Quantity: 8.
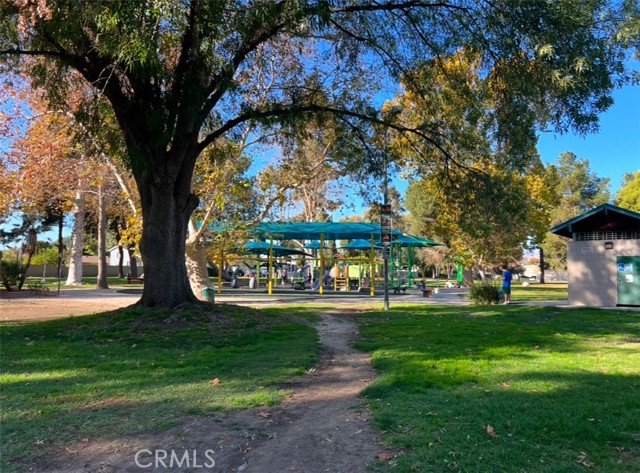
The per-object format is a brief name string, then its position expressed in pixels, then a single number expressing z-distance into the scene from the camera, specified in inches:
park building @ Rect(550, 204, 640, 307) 772.6
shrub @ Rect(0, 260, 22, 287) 979.0
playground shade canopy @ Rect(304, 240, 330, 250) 1471.0
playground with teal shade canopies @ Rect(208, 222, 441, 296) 1101.1
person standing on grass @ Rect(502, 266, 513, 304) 841.5
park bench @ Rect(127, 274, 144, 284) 1597.2
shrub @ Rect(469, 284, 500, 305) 847.1
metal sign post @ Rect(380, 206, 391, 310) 669.9
